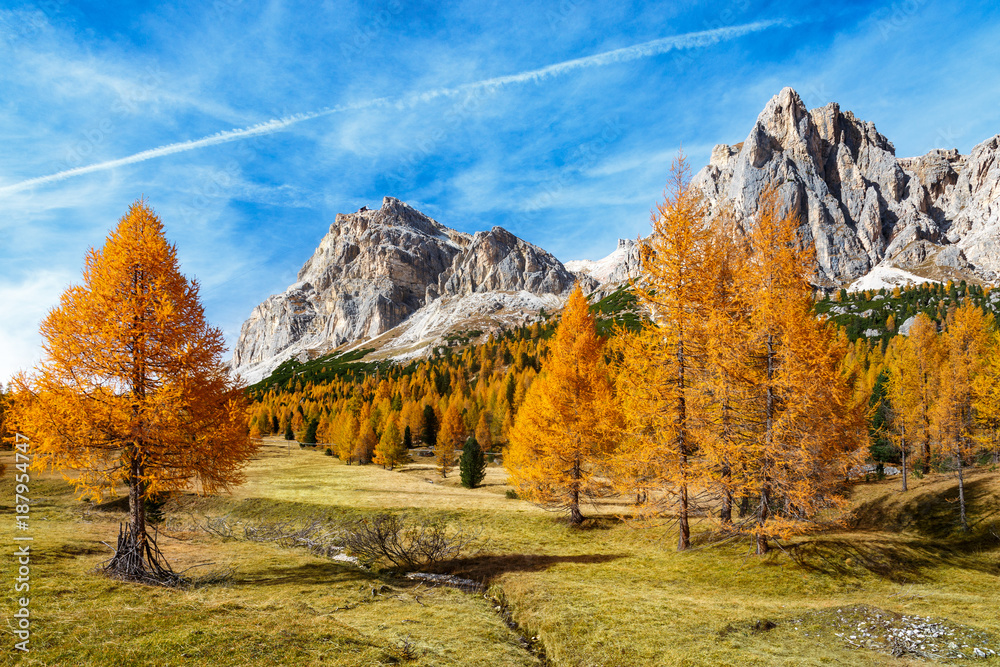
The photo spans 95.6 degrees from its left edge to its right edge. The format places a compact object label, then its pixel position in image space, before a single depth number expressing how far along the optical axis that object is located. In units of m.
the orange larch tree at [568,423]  25.75
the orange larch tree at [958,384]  33.81
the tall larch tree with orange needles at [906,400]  41.22
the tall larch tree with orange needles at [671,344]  18.12
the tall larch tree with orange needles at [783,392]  16.75
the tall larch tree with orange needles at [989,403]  31.39
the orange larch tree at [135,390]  13.72
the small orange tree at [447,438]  57.62
